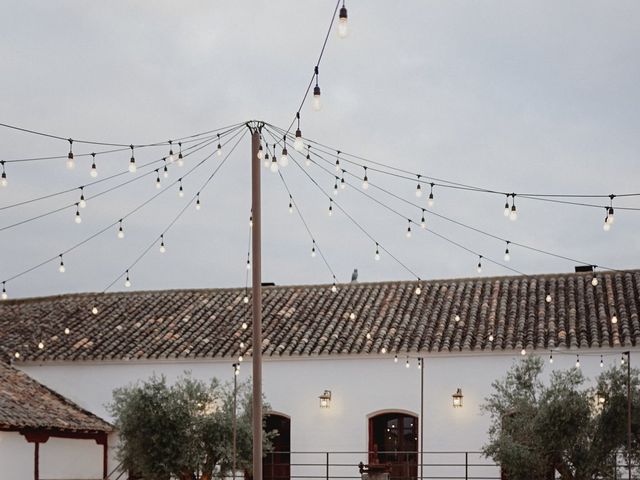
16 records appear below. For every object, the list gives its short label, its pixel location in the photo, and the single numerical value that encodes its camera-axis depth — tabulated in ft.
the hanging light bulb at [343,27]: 29.45
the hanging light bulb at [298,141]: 40.06
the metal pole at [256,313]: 42.34
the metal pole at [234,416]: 63.49
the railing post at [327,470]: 74.49
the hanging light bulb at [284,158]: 43.55
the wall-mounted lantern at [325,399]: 77.20
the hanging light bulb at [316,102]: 35.96
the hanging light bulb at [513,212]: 48.47
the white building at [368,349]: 74.38
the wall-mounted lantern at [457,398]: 74.18
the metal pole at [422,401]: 71.00
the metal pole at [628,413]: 52.38
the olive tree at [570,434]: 57.00
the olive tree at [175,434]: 66.80
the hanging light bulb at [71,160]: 45.11
